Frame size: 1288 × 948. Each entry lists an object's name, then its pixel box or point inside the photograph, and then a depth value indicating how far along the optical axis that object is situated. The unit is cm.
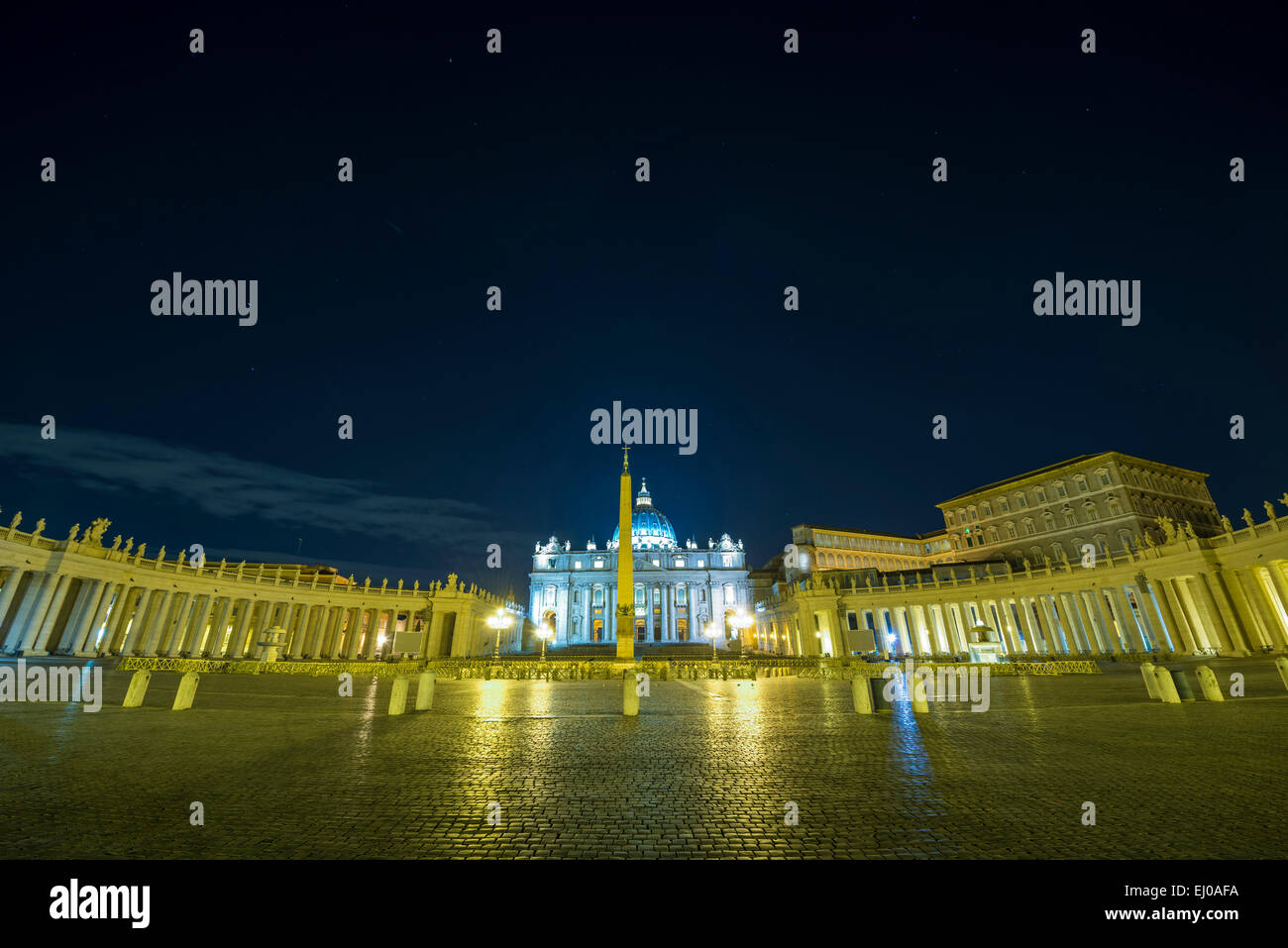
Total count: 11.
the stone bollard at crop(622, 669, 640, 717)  1484
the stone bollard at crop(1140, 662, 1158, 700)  1648
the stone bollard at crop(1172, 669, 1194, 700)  1617
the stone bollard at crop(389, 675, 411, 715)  1463
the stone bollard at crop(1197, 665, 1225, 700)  1528
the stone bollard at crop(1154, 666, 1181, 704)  1566
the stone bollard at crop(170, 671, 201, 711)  1484
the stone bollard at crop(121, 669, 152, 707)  1510
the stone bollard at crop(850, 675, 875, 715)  1480
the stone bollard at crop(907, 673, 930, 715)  1481
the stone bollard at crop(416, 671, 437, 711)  1577
